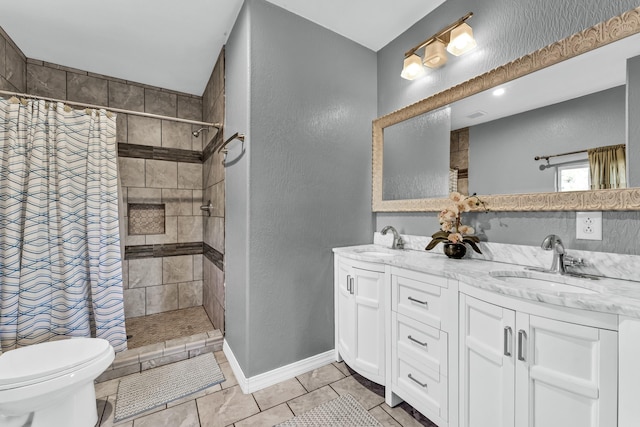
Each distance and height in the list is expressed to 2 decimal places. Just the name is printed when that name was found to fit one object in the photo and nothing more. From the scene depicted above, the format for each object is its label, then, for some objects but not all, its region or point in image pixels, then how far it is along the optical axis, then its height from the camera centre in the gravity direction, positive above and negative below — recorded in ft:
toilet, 3.83 -2.62
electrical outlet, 3.74 -0.20
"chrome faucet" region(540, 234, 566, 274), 3.76 -0.54
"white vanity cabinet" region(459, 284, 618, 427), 2.57 -1.72
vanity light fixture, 4.95 +3.35
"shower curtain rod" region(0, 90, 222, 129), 5.55 +2.50
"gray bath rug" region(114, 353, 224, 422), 5.11 -3.77
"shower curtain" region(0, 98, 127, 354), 5.58 -0.33
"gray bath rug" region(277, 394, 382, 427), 4.60 -3.72
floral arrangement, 4.88 -0.25
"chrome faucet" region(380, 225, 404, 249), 6.51 -0.71
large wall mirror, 3.58 +1.44
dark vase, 4.97 -0.74
